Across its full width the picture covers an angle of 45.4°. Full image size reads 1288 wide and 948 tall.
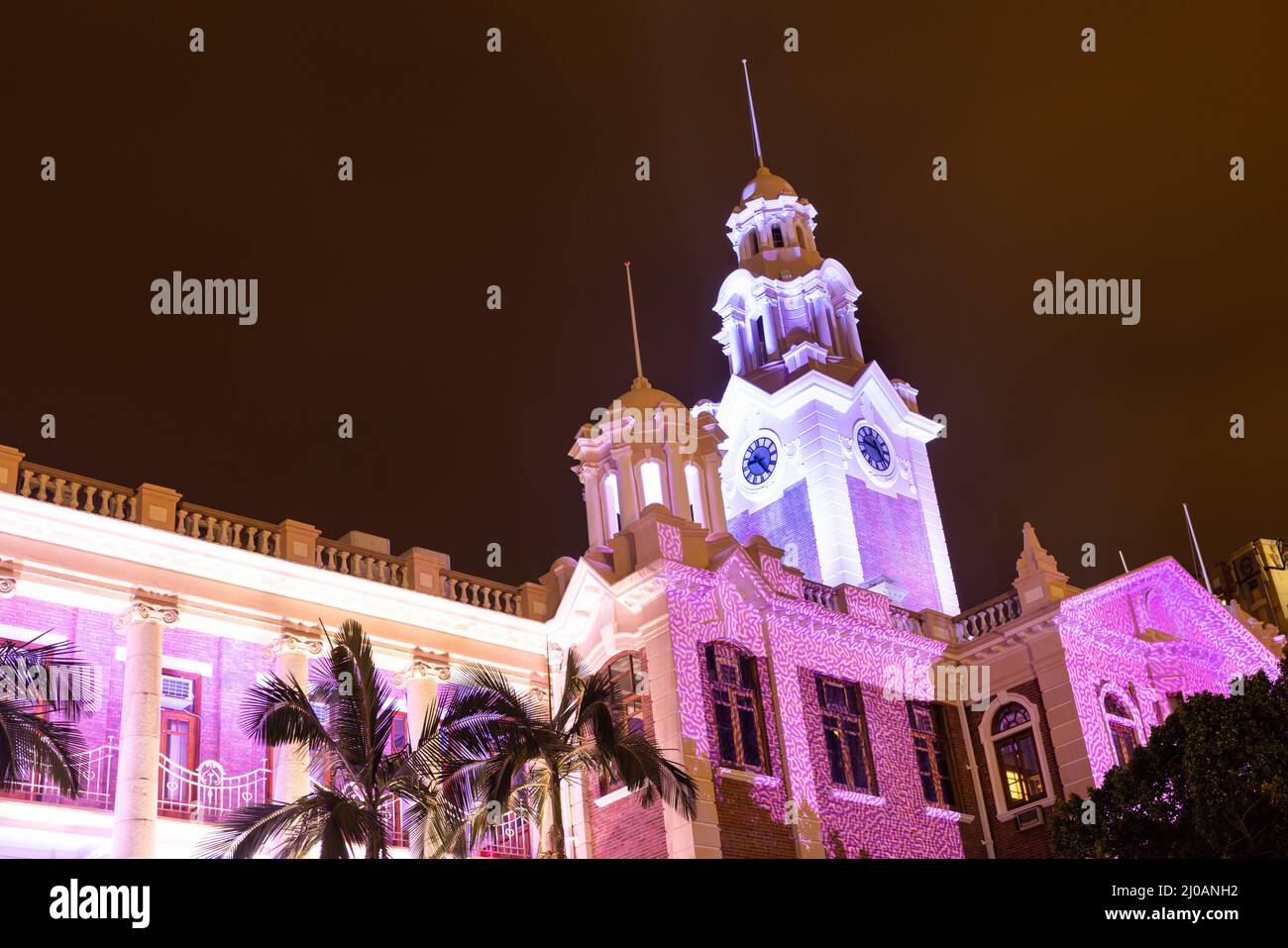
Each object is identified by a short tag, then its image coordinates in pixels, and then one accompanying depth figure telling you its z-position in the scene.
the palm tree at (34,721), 19.16
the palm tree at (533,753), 23.36
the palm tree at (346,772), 21.38
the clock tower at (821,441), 43.06
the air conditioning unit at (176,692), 28.19
